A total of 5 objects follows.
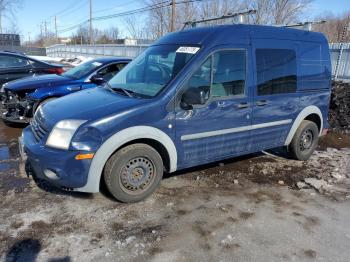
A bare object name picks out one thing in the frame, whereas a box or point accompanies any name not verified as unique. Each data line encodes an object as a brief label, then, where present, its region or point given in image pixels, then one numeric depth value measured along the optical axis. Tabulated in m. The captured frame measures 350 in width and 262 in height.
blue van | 3.79
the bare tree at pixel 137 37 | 43.68
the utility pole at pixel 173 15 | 22.03
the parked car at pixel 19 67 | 9.48
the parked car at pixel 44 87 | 7.06
